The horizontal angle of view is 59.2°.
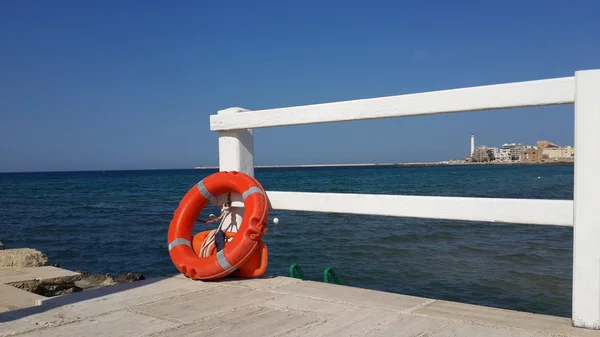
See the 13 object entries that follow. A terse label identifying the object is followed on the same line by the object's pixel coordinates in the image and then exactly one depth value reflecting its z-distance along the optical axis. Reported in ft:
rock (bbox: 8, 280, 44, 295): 14.58
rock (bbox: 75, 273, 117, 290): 18.45
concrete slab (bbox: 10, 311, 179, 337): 7.56
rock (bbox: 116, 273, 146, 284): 19.92
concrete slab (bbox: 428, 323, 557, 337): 7.13
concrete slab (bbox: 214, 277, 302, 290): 10.45
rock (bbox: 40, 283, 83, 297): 15.19
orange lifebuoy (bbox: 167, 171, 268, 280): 10.65
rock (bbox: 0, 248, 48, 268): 18.25
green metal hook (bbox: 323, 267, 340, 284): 12.33
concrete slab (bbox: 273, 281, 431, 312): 8.87
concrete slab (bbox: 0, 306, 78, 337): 7.79
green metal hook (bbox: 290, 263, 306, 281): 12.46
